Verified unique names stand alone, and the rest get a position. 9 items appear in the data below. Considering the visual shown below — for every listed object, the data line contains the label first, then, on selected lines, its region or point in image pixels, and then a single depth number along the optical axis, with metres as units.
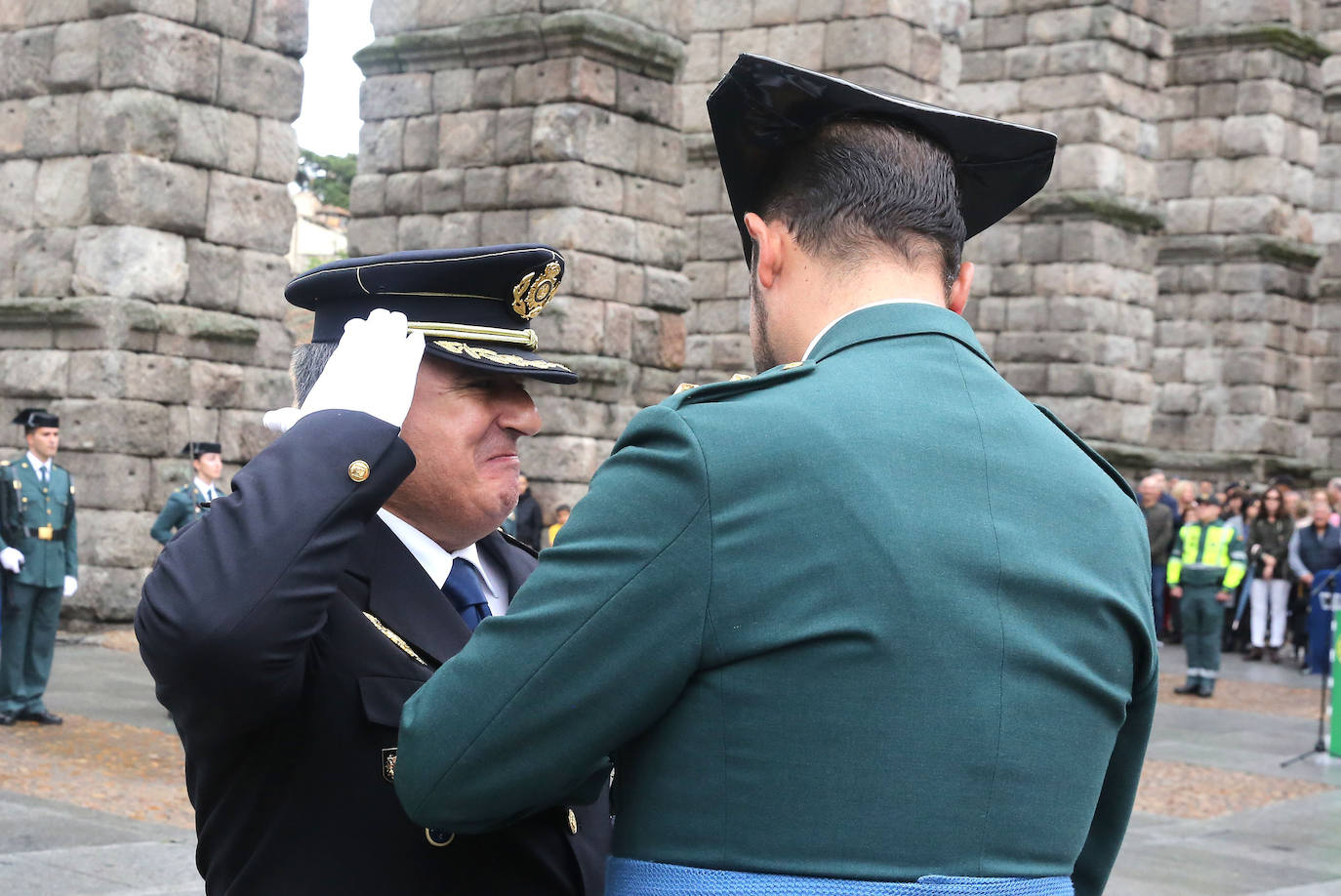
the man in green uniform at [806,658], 1.78
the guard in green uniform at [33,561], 9.62
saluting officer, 2.02
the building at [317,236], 63.00
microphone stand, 11.62
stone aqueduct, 12.43
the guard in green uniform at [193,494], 11.15
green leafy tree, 61.97
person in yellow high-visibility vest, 15.12
